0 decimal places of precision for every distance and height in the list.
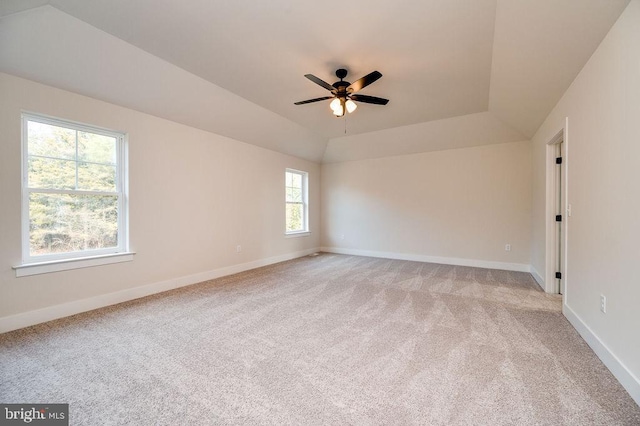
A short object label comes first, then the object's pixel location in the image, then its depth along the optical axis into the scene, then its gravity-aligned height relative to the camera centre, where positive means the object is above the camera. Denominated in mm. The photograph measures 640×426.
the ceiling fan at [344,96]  2943 +1350
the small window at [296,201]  6449 +234
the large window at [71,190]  2775 +226
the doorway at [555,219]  3633 -110
